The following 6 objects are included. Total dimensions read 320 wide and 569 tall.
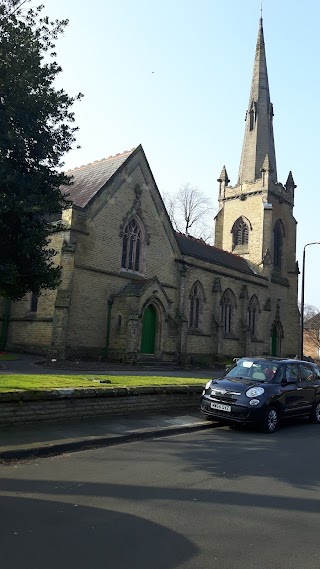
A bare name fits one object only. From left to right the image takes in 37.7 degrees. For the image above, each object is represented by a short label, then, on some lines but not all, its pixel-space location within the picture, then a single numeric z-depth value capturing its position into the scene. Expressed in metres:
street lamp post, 26.70
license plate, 10.87
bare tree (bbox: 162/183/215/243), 58.88
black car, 10.80
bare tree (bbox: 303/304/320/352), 72.38
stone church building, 23.06
